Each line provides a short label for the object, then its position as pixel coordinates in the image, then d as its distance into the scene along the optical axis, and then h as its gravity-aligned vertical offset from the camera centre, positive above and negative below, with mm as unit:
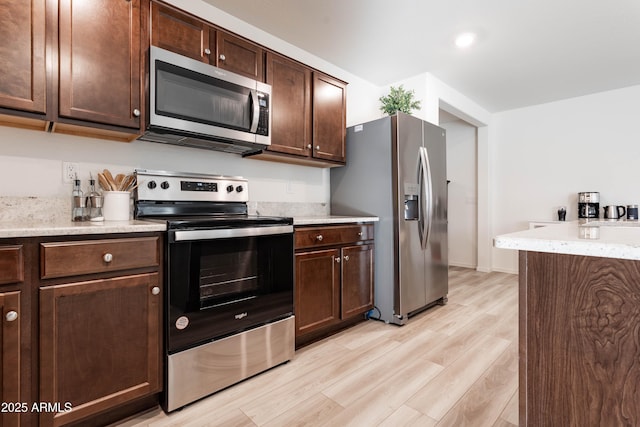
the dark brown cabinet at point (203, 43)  1803 +1075
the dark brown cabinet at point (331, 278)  2162 -470
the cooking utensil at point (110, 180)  1775 +201
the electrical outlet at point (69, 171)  1746 +248
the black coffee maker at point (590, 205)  3924 +117
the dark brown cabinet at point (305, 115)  2371 +818
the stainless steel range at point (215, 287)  1527 -390
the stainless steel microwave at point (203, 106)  1751 +665
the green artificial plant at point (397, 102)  2867 +1023
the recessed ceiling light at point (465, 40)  2664 +1503
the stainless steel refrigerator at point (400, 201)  2631 +124
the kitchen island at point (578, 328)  764 -295
